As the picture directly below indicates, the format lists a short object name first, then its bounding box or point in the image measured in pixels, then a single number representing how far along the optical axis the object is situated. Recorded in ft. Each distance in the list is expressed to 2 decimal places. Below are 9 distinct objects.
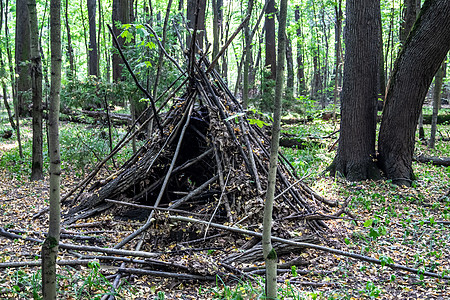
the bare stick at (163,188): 11.82
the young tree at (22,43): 37.68
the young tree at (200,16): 33.66
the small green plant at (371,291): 8.94
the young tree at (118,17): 25.75
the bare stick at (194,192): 13.41
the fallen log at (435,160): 24.38
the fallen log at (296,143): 29.71
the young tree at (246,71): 23.76
